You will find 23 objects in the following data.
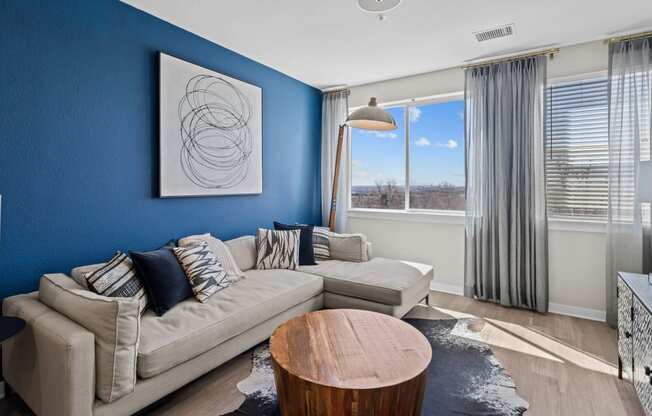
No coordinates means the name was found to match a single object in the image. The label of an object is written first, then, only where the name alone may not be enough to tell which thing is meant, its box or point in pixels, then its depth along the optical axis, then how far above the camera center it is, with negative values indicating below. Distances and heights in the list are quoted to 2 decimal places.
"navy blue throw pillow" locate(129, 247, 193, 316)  2.15 -0.48
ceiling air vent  2.90 +1.49
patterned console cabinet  1.68 -0.72
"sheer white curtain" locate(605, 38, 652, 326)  2.91 +0.43
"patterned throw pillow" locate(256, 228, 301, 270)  3.26 -0.44
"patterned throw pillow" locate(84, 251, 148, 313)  1.97 -0.45
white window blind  3.22 +0.53
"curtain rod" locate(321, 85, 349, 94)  4.59 +1.57
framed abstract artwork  2.83 +0.66
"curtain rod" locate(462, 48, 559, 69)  3.28 +1.47
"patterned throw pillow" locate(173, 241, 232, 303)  2.39 -0.48
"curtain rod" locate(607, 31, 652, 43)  2.90 +1.44
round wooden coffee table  1.39 -0.73
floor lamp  2.96 +0.75
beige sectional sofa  1.49 -0.73
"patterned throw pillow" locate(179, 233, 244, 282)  2.73 -0.40
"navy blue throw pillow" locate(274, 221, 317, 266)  3.43 -0.41
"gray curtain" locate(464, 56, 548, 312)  3.34 +0.19
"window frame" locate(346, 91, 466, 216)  4.00 +0.37
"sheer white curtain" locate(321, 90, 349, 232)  4.62 +0.76
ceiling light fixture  2.46 +1.46
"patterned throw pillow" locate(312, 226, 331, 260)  3.67 -0.44
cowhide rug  1.89 -1.12
